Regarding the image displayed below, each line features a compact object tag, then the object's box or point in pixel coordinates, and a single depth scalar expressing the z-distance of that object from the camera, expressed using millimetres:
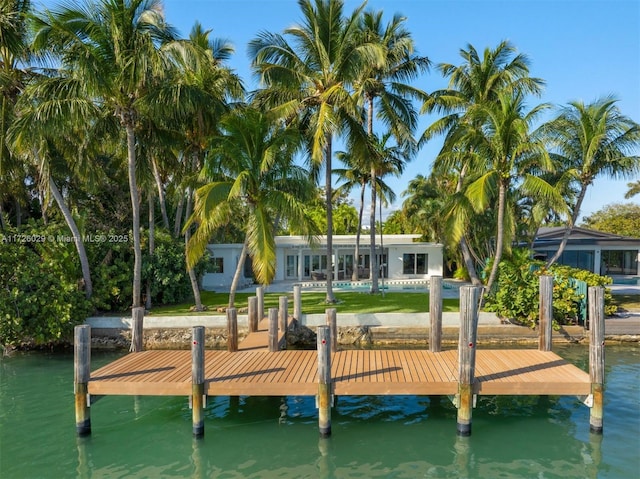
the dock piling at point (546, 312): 9945
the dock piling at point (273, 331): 10266
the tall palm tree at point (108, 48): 12688
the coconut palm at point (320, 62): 15047
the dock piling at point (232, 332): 10289
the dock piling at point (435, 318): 9938
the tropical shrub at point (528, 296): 14625
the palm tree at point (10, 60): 14172
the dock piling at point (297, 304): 14617
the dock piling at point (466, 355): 7664
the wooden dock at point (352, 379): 7746
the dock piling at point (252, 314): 12305
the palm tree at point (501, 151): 14078
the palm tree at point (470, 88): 19156
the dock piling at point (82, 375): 7895
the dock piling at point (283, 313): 12133
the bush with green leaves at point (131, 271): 16469
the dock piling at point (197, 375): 7727
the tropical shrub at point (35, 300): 13656
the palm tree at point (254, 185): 12359
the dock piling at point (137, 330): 10414
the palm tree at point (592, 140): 17641
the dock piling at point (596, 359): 7805
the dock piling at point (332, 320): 10402
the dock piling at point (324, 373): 7699
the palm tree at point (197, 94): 13461
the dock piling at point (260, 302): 13595
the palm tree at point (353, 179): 24734
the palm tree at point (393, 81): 18797
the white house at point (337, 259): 27516
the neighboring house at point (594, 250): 27703
